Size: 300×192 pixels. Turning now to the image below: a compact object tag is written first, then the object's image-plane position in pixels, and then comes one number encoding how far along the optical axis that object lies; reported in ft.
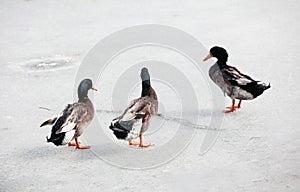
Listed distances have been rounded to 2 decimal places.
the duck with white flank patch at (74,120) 27.20
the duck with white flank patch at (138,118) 27.37
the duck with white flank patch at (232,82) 31.17
